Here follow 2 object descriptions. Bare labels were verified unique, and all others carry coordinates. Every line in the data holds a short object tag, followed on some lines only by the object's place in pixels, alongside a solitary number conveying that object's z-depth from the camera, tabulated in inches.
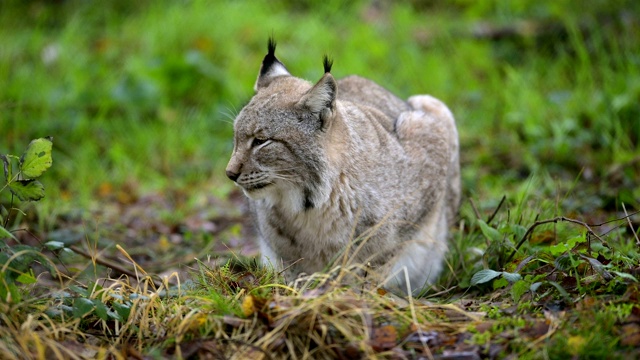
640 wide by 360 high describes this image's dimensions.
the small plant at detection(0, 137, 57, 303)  279.4
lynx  359.6
